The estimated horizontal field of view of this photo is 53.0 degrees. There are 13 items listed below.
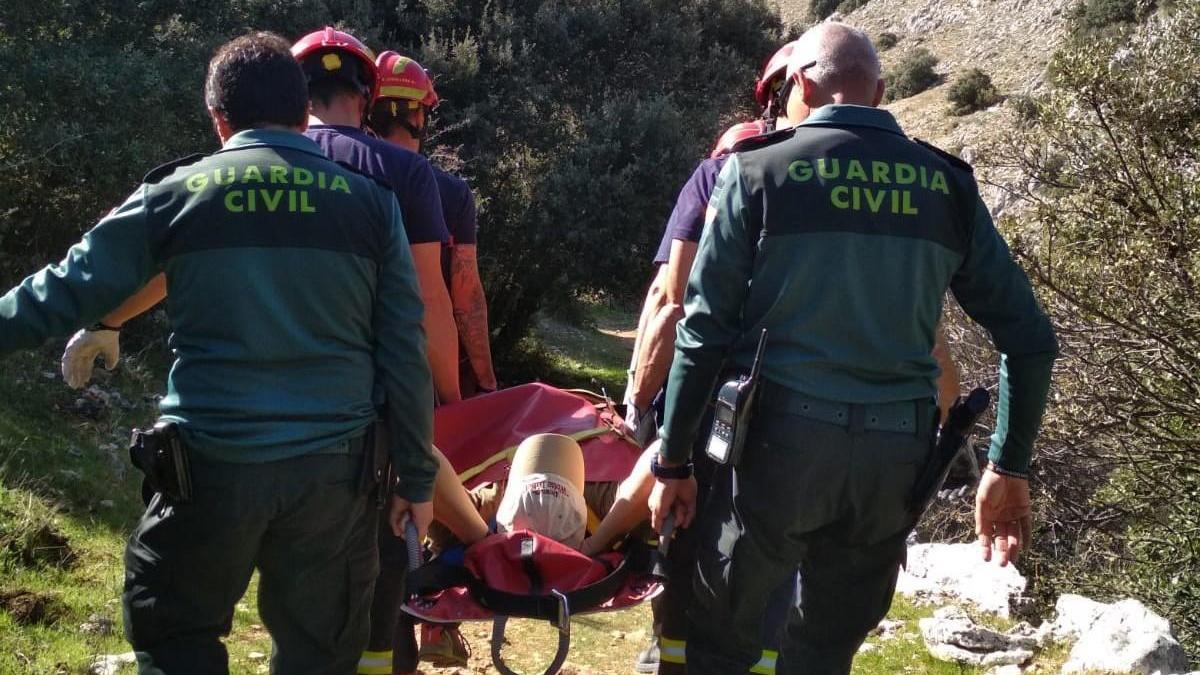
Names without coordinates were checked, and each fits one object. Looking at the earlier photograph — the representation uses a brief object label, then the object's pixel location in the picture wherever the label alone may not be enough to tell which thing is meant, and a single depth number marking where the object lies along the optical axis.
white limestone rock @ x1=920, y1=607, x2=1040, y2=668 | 5.22
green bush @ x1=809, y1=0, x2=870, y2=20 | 48.76
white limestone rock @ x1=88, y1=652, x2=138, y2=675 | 4.32
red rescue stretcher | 3.69
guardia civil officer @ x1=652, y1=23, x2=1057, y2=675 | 2.93
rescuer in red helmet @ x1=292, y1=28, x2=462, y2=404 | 3.68
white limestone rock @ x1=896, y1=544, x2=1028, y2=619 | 6.09
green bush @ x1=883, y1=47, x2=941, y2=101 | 36.97
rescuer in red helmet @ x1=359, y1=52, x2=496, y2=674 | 4.17
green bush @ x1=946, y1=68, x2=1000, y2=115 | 31.77
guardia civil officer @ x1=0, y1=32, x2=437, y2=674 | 2.73
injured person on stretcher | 3.94
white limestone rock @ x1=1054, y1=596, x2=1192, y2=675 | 4.76
